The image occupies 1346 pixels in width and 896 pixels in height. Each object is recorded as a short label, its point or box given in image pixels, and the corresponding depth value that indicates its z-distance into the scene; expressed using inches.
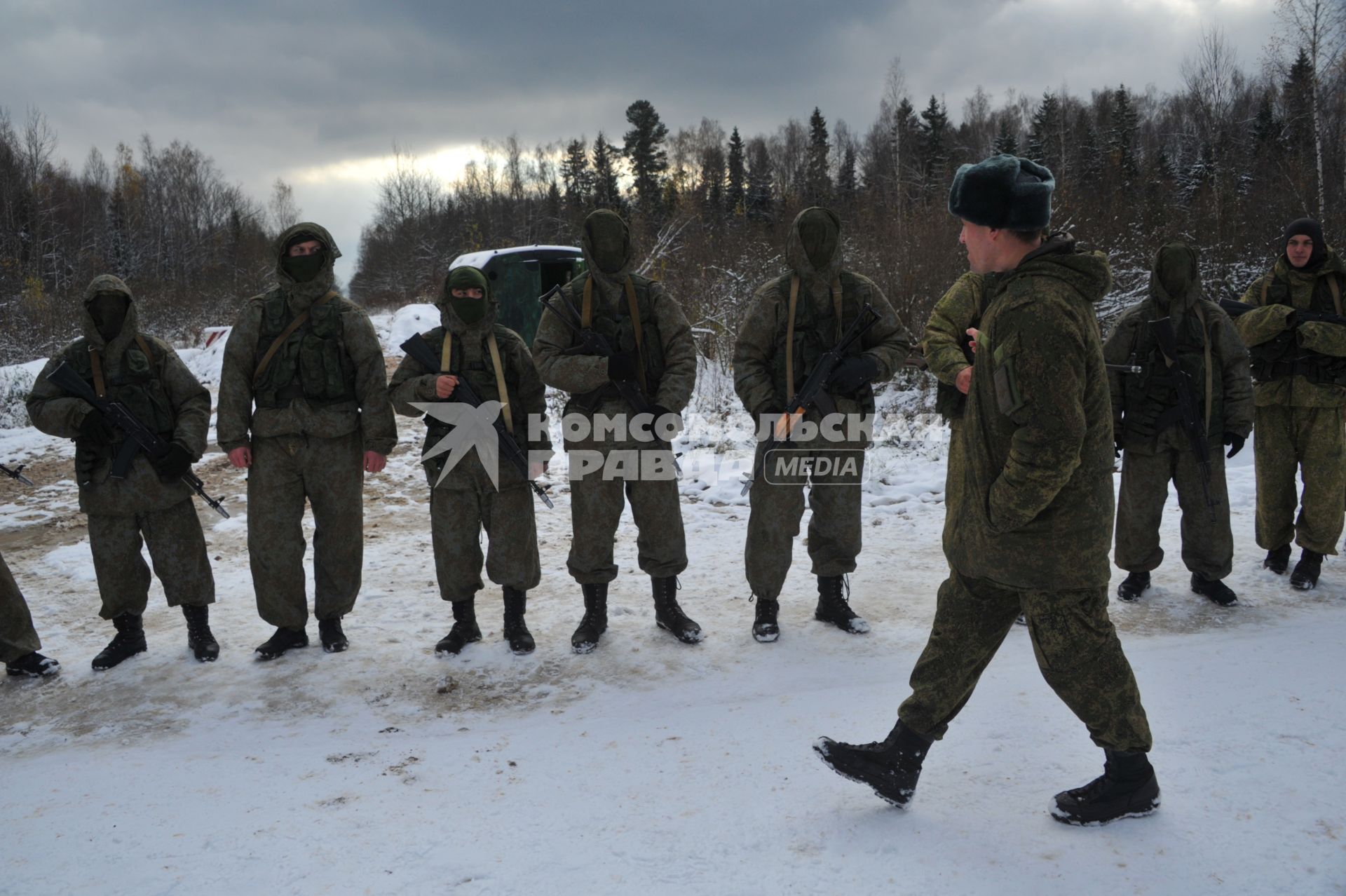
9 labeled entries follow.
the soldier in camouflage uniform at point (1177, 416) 176.6
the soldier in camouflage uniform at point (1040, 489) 88.0
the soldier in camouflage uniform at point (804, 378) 165.3
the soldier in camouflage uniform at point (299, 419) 157.3
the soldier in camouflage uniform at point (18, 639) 151.9
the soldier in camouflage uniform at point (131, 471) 154.6
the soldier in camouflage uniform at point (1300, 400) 184.5
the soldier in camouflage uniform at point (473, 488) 161.0
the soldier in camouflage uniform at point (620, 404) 163.9
